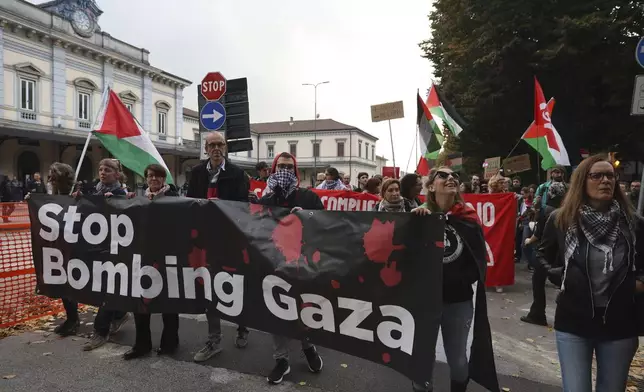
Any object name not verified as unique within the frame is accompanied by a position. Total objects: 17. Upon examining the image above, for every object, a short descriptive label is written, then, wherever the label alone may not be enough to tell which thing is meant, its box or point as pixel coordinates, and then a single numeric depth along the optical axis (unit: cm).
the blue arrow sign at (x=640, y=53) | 508
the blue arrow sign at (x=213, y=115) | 755
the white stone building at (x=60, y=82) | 2608
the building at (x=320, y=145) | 7400
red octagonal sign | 752
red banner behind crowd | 696
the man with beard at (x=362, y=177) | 1050
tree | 1500
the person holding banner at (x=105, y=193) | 445
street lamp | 6931
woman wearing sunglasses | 284
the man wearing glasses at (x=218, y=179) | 455
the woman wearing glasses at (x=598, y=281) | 233
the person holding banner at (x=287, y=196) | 378
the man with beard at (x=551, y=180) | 731
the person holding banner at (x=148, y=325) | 421
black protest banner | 291
